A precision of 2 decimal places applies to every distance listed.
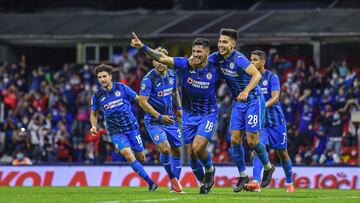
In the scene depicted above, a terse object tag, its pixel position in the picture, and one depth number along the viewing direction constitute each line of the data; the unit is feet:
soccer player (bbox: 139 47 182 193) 69.10
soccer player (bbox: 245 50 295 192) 69.67
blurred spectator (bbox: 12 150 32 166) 106.11
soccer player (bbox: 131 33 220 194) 61.72
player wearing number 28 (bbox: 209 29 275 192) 61.72
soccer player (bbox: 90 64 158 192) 71.56
